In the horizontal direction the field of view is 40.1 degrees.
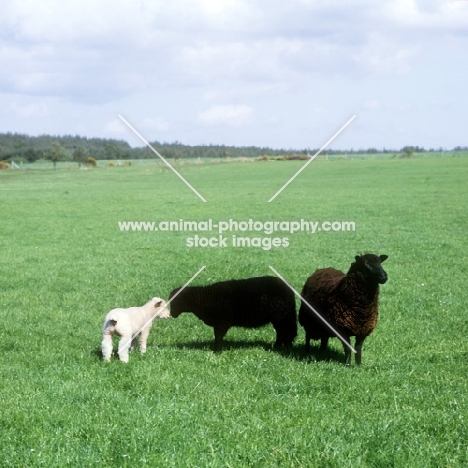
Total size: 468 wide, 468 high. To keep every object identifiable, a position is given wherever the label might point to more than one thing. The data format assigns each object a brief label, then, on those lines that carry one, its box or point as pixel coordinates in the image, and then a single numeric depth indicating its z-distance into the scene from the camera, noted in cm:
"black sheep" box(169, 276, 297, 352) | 891
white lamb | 822
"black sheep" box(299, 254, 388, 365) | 827
